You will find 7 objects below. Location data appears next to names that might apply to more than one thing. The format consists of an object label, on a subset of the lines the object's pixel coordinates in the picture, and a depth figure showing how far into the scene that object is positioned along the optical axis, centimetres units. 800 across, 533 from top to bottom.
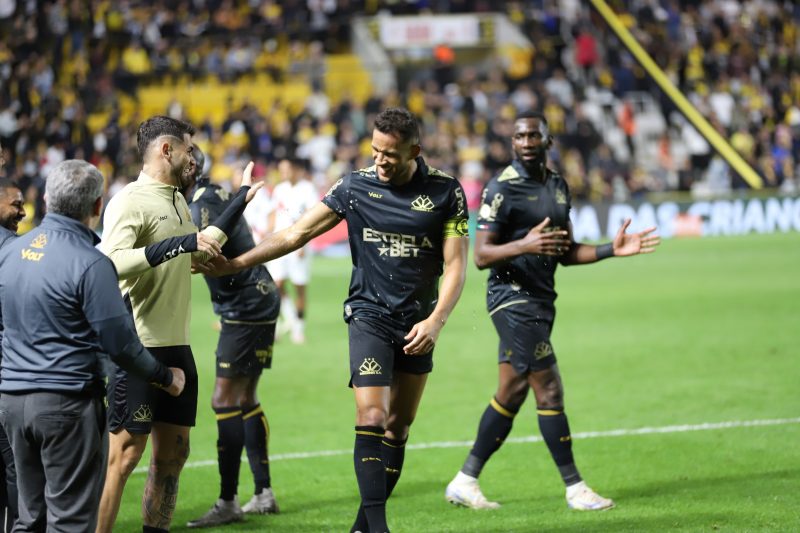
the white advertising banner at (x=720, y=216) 6044
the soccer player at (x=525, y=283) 1560
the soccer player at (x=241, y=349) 1573
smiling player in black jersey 1286
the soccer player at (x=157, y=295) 1207
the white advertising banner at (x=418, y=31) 7400
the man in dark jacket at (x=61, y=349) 1012
